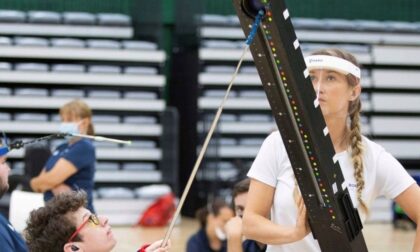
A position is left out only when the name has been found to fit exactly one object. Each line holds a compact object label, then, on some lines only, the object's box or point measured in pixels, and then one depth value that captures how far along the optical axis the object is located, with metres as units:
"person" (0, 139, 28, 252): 5.55
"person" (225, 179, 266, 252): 7.00
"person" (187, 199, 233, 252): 9.50
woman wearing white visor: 4.87
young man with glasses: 5.02
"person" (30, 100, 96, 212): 10.97
